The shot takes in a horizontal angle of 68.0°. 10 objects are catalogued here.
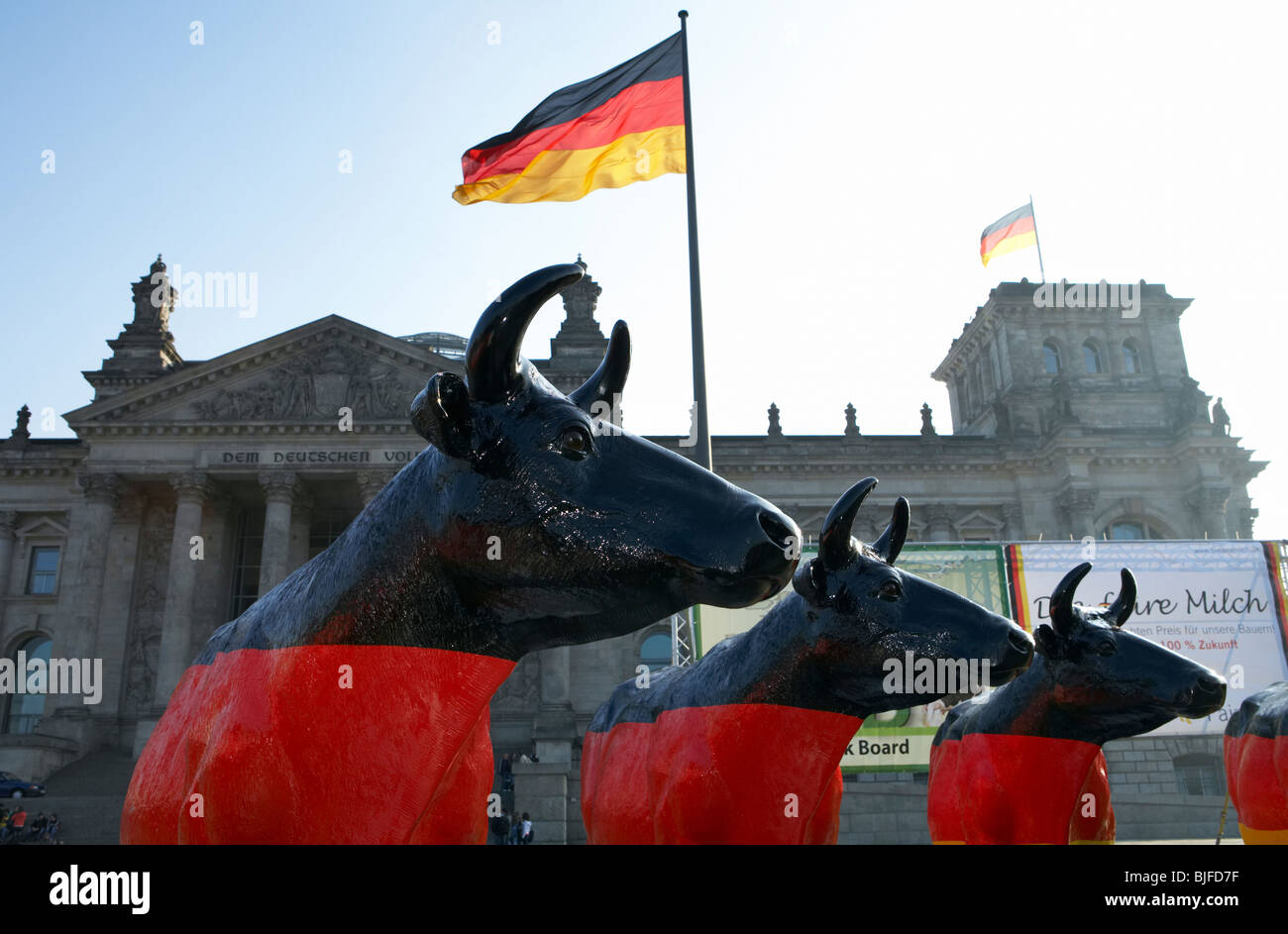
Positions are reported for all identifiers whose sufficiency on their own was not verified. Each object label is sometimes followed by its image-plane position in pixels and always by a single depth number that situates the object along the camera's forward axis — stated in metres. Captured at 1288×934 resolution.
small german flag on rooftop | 44.03
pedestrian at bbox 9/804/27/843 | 25.12
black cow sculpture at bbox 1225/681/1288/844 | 7.28
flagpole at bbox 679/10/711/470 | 11.51
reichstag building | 40.62
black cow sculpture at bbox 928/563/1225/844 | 5.95
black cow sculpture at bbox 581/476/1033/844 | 4.39
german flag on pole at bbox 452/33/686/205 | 15.00
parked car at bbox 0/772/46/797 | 32.06
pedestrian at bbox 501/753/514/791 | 30.64
